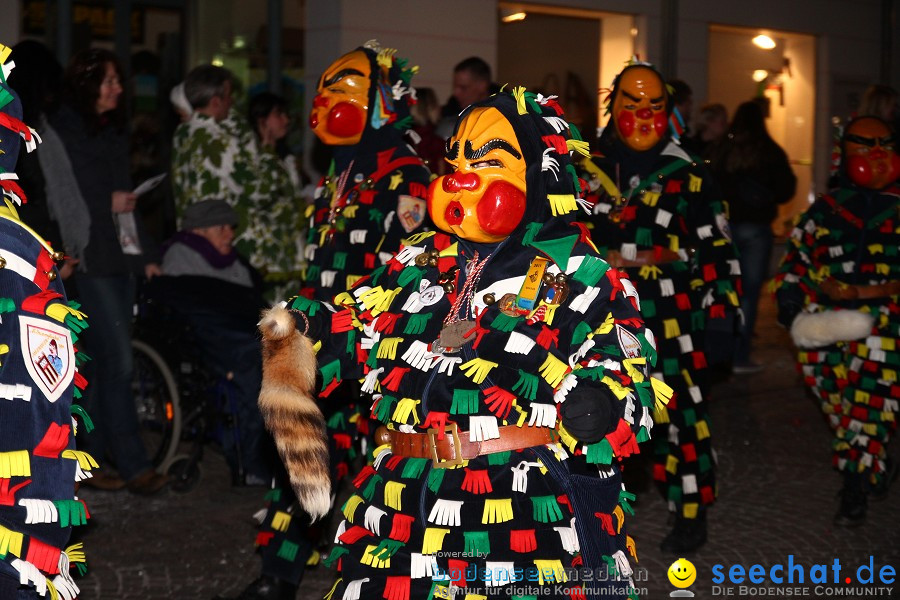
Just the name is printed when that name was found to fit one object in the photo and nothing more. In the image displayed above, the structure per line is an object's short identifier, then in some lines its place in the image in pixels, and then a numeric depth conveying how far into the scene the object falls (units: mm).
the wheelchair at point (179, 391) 7004
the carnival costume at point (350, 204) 5219
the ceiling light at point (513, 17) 13820
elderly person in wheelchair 6871
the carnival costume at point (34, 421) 2738
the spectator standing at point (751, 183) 10117
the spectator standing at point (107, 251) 6492
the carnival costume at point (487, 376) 3246
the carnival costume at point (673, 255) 6055
